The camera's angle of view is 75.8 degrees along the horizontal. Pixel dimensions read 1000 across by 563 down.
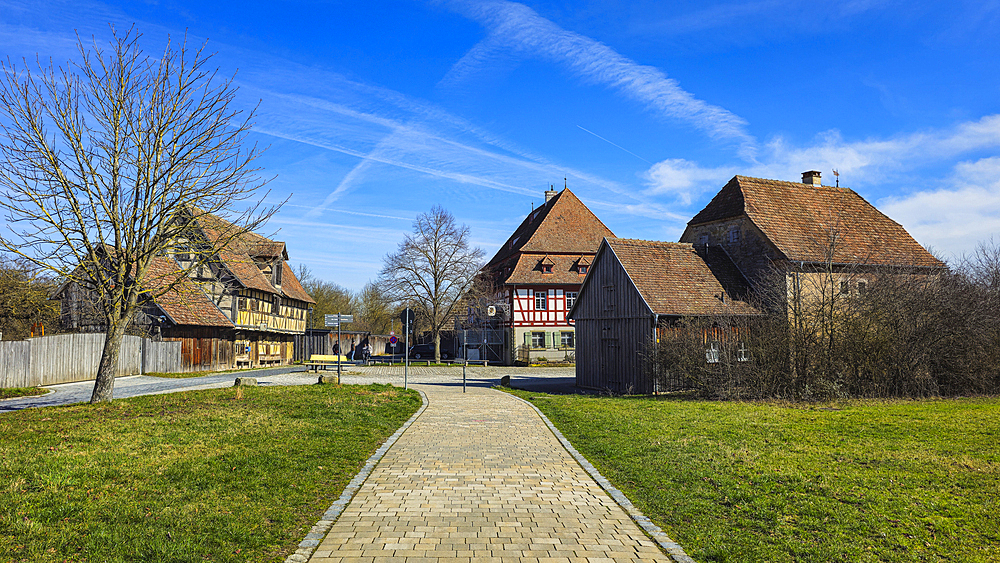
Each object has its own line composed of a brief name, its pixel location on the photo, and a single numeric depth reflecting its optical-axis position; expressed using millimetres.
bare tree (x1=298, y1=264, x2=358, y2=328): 71875
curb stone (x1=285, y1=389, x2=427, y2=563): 5363
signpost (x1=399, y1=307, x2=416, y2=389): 19356
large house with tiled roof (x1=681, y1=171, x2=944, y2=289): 26203
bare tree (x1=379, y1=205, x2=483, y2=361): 44625
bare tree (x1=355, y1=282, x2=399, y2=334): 72312
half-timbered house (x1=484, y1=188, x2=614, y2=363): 46375
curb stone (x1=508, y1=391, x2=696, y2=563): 5504
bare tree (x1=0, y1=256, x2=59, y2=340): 30078
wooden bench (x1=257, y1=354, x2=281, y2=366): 41812
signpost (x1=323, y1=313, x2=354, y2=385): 21969
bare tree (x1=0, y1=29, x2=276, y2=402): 14406
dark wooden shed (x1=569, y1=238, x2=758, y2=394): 22453
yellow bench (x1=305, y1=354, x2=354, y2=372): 34594
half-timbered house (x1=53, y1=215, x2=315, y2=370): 31375
